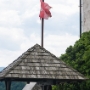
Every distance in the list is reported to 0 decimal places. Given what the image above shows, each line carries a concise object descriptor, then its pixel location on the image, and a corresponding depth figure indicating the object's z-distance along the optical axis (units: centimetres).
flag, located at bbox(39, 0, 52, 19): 2366
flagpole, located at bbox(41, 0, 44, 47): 2274
